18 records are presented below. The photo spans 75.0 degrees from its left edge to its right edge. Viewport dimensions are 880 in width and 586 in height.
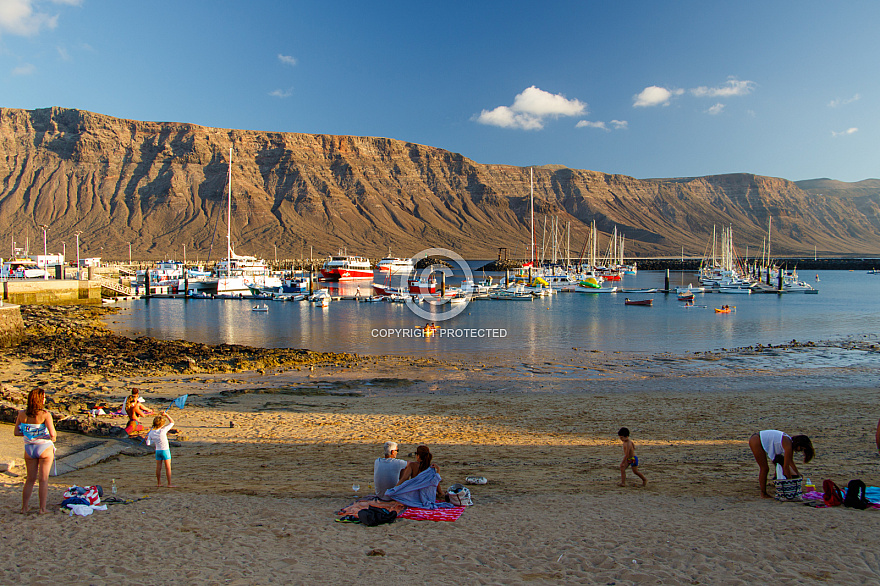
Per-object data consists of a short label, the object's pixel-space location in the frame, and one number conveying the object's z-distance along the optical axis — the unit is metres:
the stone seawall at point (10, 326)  28.45
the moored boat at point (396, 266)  120.93
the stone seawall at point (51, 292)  48.66
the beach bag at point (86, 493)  7.50
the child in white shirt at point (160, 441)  8.78
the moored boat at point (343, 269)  102.56
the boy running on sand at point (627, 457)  9.03
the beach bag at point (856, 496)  7.58
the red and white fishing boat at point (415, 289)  64.75
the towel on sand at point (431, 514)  7.47
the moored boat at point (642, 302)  60.38
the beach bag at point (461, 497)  7.96
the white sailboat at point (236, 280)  70.06
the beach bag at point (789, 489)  8.05
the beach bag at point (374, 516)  7.18
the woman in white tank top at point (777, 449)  8.12
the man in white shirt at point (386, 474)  8.05
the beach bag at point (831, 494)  7.73
